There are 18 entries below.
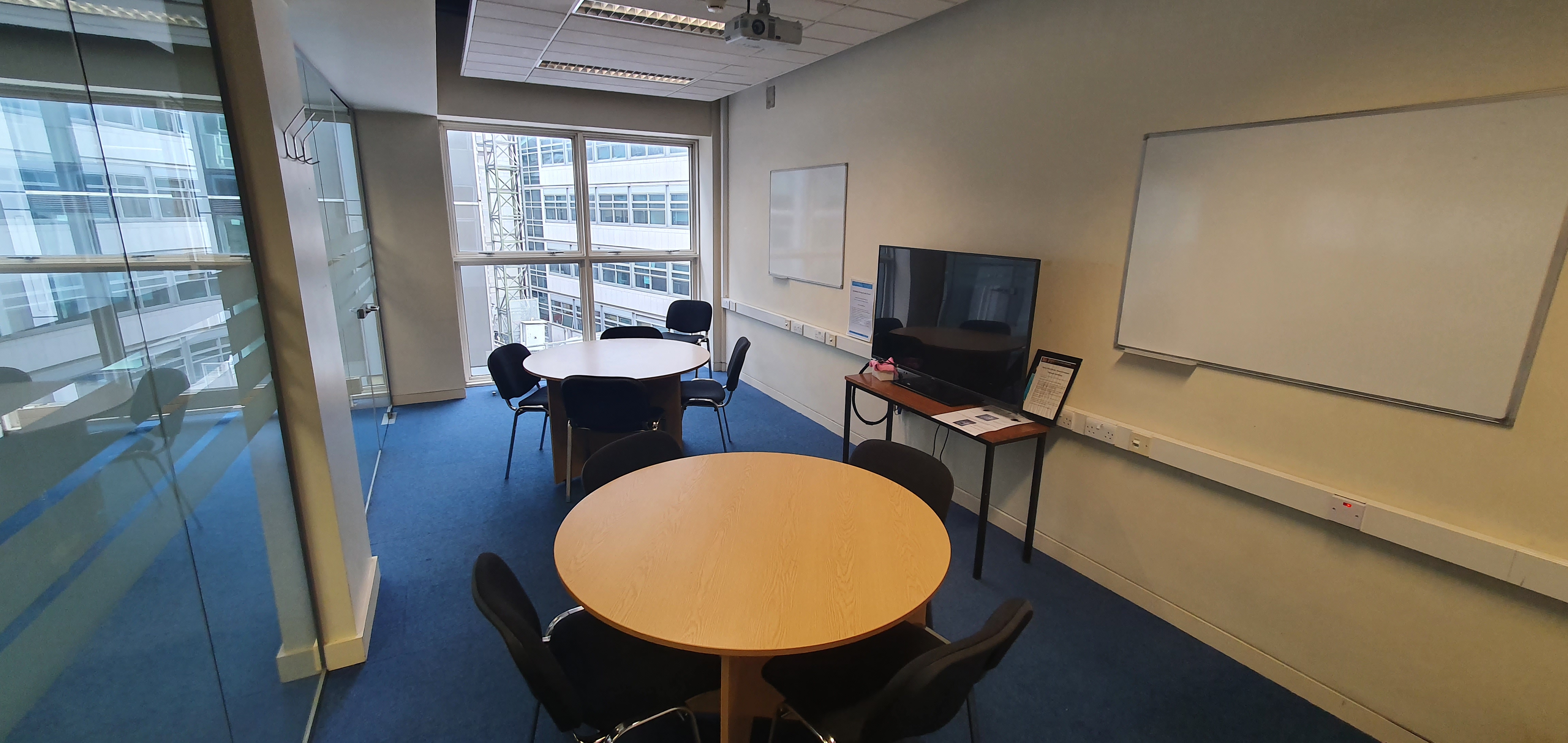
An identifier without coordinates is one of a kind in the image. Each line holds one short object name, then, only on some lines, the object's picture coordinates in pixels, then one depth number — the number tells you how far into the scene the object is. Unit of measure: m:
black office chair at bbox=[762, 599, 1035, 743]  1.40
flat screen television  3.08
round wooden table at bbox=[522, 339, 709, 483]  3.86
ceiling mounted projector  2.85
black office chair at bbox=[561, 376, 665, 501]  3.46
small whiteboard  4.77
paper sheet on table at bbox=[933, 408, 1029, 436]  3.01
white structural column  1.86
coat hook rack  2.11
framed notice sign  2.99
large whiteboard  1.74
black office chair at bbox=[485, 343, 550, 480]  3.95
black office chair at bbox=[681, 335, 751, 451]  4.34
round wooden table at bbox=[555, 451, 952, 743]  1.53
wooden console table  2.90
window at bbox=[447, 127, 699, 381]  6.04
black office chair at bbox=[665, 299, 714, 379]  6.17
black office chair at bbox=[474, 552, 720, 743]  1.45
